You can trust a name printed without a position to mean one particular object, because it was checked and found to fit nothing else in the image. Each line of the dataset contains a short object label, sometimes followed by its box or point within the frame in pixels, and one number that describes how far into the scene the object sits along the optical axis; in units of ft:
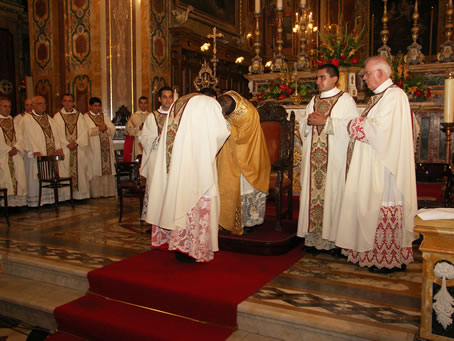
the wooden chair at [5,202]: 19.86
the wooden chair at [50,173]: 22.98
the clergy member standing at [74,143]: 26.53
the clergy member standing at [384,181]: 12.26
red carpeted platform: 10.57
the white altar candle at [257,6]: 20.30
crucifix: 24.46
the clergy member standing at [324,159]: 13.91
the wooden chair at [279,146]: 15.64
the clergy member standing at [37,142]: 24.59
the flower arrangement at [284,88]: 22.76
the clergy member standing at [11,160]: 23.29
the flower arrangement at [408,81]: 21.03
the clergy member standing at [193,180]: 12.87
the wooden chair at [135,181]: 19.15
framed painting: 41.68
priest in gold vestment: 14.80
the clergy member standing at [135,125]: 26.17
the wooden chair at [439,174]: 13.93
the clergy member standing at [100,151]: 28.04
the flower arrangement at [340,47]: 19.35
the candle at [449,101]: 11.03
